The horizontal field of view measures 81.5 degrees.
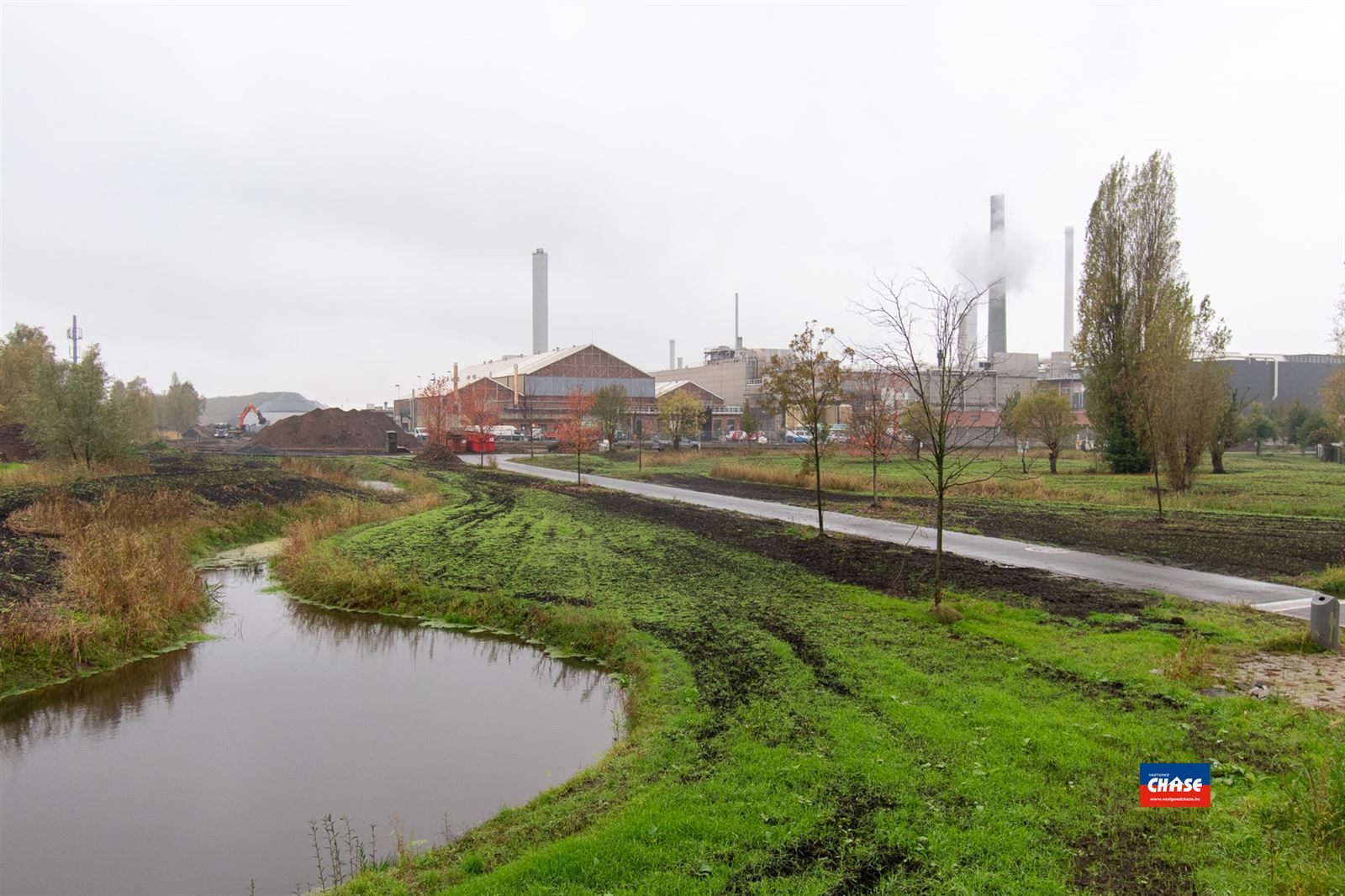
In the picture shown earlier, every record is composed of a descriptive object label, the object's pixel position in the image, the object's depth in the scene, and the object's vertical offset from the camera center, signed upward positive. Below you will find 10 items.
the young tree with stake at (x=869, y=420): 25.06 +0.34
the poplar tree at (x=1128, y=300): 37.44 +6.33
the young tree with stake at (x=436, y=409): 57.06 +2.17
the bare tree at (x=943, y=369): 10.83 +0.91
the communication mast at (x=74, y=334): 53.67 +7.50
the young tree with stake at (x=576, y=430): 42.97 +0.25
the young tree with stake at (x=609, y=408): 63.03 +2.00
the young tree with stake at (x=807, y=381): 19.39 +1.25
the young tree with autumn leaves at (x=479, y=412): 61.49 +2.01
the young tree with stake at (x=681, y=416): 64.75 +1.39
